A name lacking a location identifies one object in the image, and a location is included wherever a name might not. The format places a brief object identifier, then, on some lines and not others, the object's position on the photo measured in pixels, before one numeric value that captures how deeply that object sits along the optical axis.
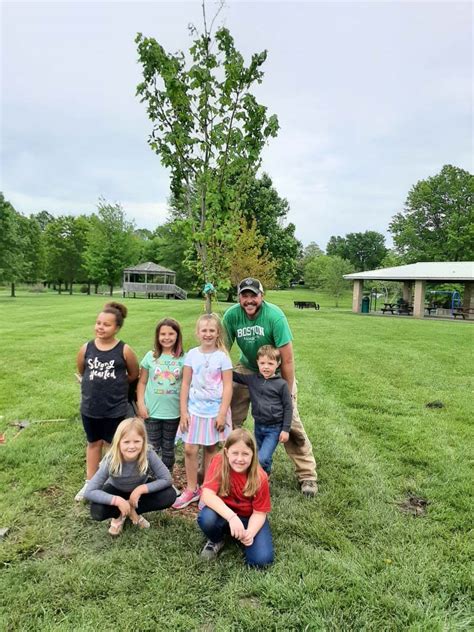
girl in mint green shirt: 3.61
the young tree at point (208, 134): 3.68
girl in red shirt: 2.76
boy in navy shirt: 3.50
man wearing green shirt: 3.52
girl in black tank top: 3.40
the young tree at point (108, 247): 44.81
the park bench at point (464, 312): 26.42
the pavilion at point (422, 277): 26.48
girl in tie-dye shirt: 3.40
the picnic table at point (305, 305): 33.31
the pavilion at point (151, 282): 43.84
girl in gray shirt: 3.00
